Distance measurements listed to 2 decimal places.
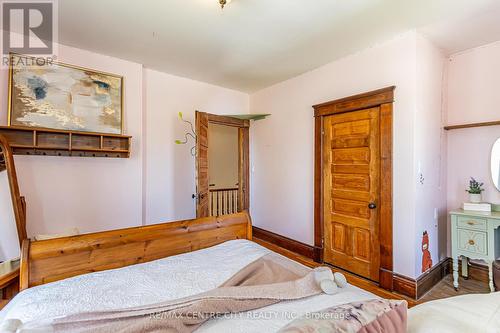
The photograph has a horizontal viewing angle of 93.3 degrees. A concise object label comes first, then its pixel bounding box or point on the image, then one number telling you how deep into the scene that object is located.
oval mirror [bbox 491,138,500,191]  2.45
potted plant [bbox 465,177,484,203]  2.46
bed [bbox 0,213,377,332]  1.07
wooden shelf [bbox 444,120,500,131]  2.44
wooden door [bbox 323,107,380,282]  2.53
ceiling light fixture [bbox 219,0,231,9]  1.79
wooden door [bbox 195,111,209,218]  2.96
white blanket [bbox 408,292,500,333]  0.75
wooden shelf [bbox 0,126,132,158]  2.27
